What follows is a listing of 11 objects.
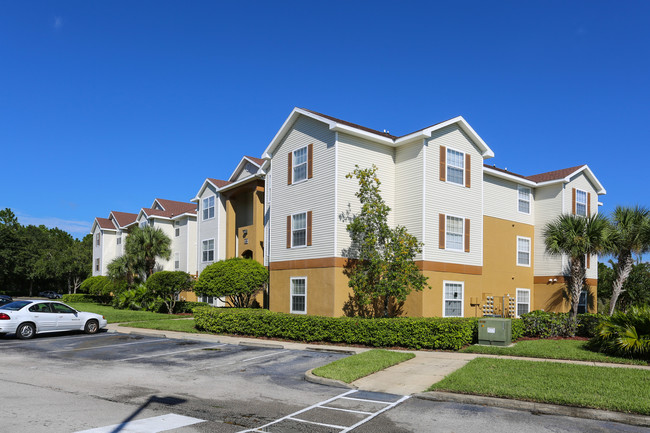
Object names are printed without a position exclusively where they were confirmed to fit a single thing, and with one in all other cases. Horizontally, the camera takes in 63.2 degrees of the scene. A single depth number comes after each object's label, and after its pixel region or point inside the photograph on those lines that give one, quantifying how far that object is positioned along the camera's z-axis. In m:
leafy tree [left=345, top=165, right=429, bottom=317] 20.84
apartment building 22.08
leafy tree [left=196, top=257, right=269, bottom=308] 25.83
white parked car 19.73
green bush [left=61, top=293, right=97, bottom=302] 58.05
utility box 17.83
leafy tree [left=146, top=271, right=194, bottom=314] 35.59
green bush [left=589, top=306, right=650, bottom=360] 14.77
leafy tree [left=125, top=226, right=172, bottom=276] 42.94
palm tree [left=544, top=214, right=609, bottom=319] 24.09
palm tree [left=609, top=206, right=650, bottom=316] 24.67
